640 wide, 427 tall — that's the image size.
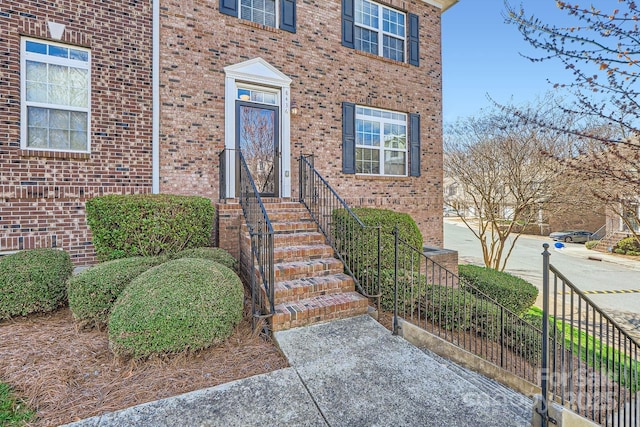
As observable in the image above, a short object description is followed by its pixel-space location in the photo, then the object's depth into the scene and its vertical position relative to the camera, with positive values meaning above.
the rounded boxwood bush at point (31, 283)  3.77 -0.93
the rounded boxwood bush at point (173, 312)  2.91 -1.02
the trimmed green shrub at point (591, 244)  19.30 -1.98
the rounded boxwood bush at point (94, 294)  3.56 -0.98
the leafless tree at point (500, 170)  9.41 +1.37
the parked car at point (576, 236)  21.78 -1.71
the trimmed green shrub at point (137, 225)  4.75 -0.24
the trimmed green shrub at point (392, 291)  4.59 -1.21
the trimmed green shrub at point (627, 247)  16.69 -1.91
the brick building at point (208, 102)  5.18 +2.26
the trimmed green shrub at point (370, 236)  4.85 -0.42
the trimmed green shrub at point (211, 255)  4.62 -0.69
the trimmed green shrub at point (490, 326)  4.73 -1.77
